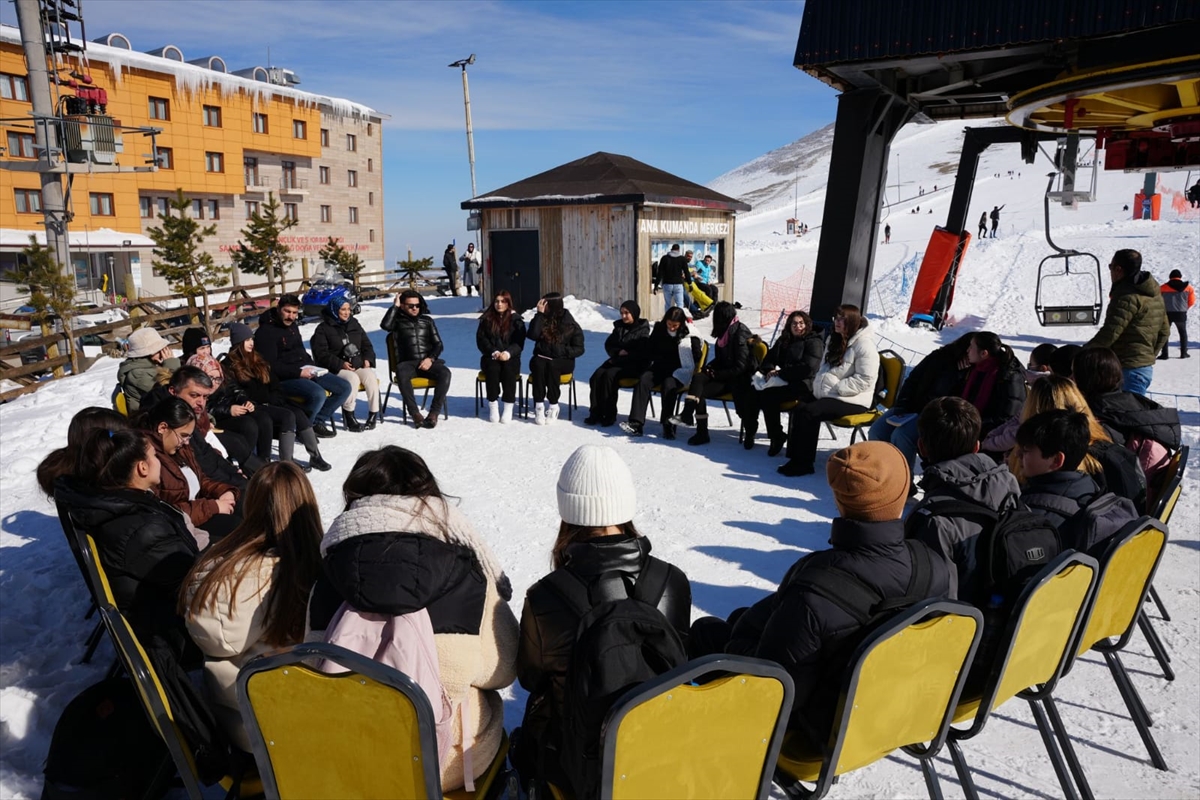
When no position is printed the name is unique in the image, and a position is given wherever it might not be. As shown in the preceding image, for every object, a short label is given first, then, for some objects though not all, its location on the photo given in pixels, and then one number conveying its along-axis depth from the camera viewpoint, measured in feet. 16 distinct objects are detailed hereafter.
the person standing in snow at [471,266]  83.20
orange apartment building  112.78
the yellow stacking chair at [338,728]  6.31
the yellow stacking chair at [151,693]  7.56
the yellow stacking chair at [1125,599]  9.48
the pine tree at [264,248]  104.83
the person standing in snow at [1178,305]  43.45
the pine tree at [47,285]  55.21
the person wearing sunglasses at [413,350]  27.37
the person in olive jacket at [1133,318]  21.71
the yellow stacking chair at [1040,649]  8.39
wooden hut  53.06
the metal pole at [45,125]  58.90
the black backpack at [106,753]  8.47
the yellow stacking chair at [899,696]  7.23
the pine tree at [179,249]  84.17
